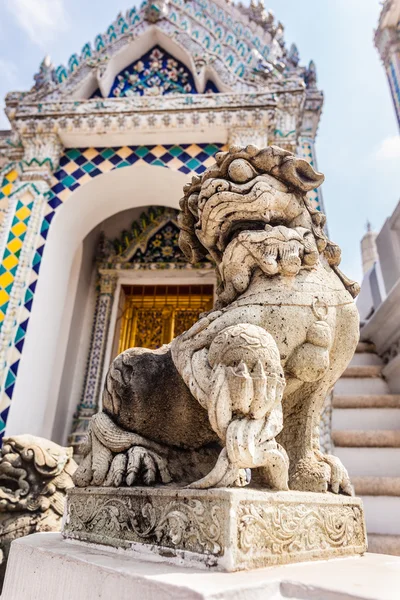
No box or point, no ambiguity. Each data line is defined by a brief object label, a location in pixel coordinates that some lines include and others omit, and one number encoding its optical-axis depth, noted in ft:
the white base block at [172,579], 2.68
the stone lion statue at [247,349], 4.10
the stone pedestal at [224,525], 3.18
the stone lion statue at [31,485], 7.35
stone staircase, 8.38
